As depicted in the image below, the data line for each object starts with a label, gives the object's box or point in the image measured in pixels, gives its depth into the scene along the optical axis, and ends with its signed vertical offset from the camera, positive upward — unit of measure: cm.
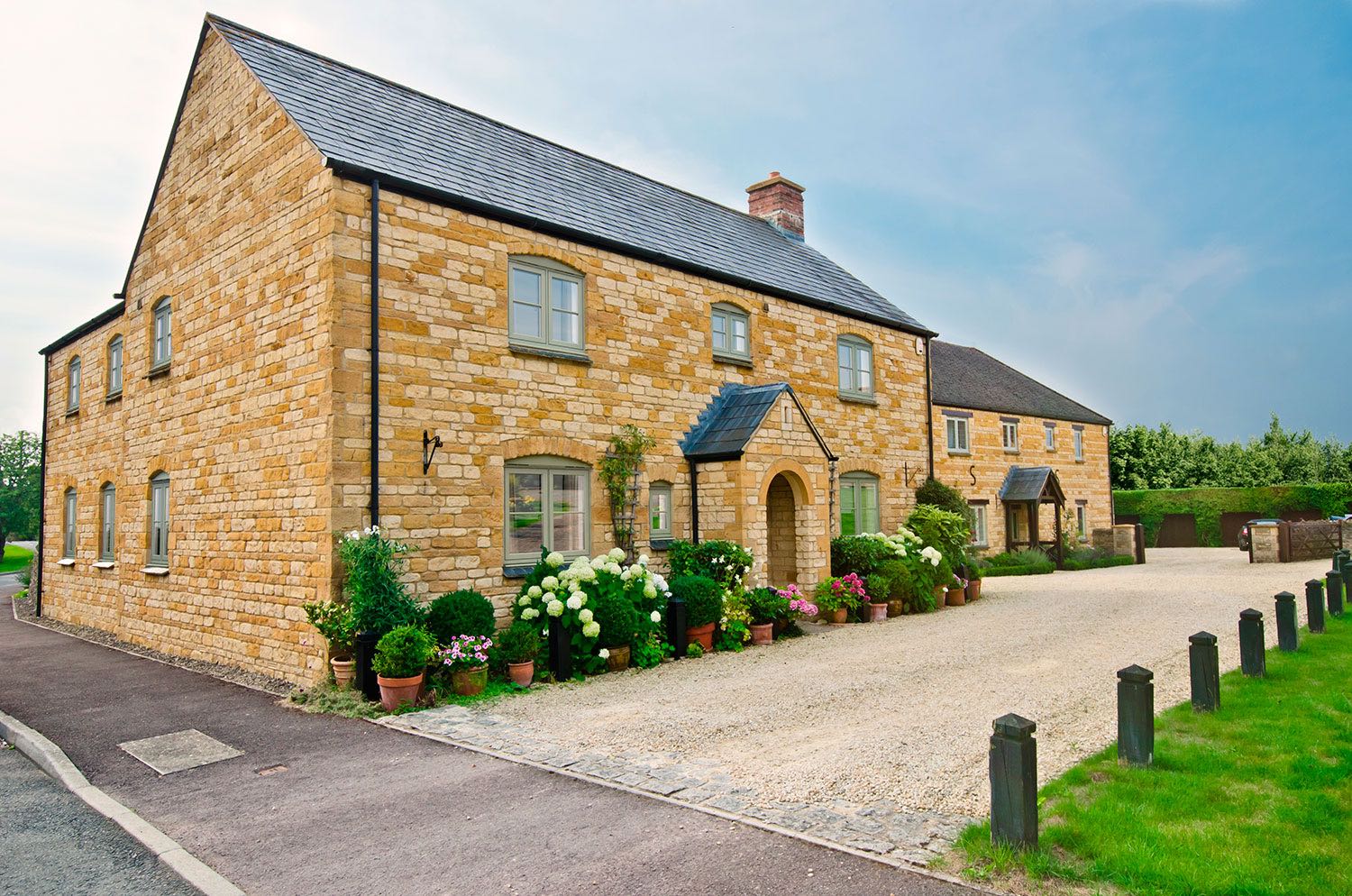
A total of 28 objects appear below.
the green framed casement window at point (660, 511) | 1394 -19
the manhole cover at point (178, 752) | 733 -217
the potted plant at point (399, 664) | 888 -165
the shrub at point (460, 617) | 977 -129
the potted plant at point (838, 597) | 1502 -176
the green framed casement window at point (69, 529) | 1848 -42
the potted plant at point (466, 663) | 941 -177
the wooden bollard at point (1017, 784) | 465 -157
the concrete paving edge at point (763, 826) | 457 -204
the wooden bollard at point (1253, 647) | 884 -161
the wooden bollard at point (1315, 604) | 1189 -160
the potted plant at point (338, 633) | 958 -142
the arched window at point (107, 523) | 1666 -27
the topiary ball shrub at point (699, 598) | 1219 -140
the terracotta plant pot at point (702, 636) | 1227 -196
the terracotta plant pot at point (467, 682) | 950 -197
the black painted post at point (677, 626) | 1189 -175
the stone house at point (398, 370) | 1054 +198
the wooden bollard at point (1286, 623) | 1029 -161
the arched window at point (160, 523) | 1385 -24
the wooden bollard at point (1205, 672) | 746 -157
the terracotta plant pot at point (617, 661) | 1103 -204
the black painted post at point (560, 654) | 1041 -185
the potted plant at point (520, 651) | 1009 -175
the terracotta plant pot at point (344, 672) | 966 -186
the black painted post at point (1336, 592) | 1307 -159
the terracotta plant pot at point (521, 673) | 1008 -200
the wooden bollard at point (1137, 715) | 598 -157
